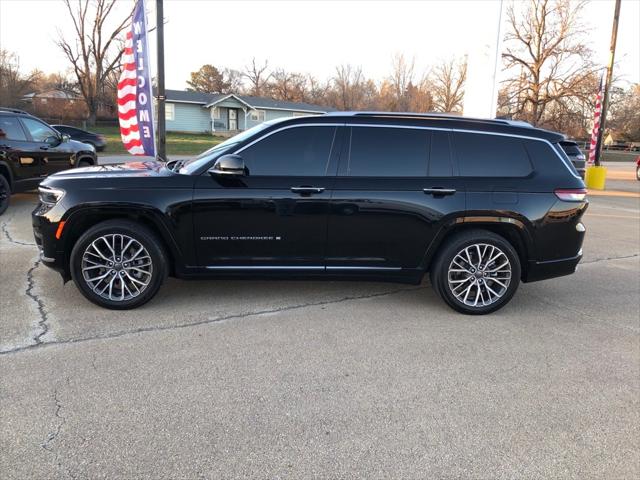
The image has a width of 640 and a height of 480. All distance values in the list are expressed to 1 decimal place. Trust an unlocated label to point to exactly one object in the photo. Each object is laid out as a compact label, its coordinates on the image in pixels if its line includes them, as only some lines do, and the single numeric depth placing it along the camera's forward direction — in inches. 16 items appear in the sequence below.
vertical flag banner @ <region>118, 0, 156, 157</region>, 386.9
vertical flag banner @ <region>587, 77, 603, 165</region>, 695.1
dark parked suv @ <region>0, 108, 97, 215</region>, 347.9
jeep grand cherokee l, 173.0
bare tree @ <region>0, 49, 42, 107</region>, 1707.7
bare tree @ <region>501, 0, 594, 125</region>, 1674.5
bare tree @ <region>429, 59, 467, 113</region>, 2613.2
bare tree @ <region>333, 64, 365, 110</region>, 3087.4
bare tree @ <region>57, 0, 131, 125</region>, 1784.0
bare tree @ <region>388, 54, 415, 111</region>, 2918.3
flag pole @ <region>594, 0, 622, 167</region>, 666.2
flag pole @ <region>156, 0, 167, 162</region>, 408.8
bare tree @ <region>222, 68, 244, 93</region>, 3056.1
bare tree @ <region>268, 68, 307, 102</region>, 3120.1
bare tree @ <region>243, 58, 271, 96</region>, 3144.7
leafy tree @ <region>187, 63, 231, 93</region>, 2950.3
